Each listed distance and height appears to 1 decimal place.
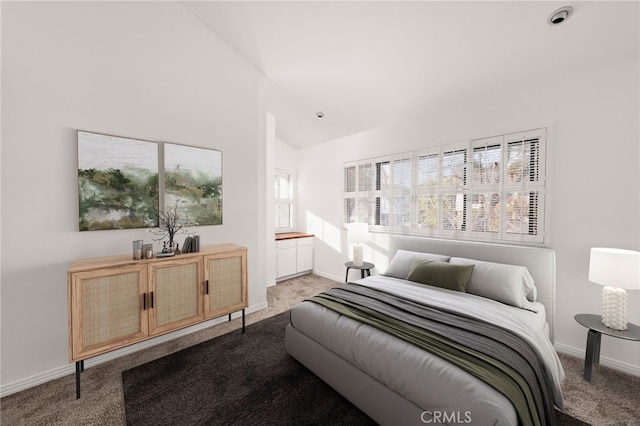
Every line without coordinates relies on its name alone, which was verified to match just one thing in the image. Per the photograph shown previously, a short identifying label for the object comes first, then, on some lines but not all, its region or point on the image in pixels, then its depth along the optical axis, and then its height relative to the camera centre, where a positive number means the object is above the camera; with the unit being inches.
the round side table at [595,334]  76.4 -37.0
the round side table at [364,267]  151.5 -34.6
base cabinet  182.4 -35.9
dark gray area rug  66.6 -54.6
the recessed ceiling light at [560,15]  75.1 +58.4
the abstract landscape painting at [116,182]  88.6 +9.4
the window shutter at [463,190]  107.3 +9.9
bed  52.1 -34.2
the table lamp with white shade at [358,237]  153.7 -16.9
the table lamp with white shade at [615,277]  76.1 -20.5
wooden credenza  75.4 -30.4
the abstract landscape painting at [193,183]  108.3 +11.1
